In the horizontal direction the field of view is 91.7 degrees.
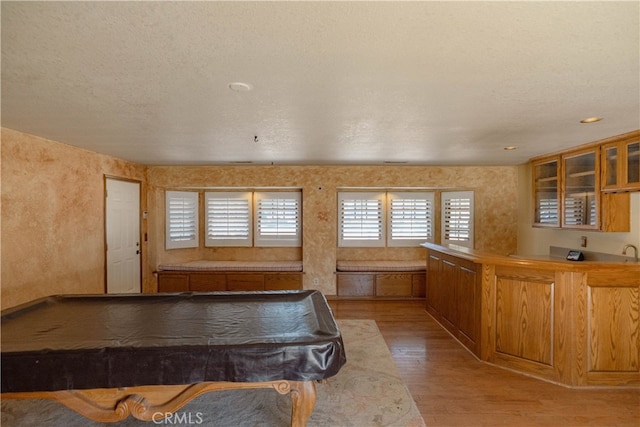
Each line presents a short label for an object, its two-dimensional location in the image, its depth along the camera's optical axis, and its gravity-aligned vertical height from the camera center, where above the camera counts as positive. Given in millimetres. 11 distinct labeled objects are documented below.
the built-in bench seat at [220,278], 5529 -1160
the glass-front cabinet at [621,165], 3223 +548
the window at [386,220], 6148 -114
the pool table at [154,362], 1724 -860
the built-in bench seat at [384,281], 5602 -1208
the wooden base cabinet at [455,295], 3418 -1031
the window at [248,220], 6156 -138
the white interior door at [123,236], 4609 -369
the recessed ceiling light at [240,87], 1988 +827
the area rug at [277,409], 2314 -1556
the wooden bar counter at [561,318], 2805 -981
